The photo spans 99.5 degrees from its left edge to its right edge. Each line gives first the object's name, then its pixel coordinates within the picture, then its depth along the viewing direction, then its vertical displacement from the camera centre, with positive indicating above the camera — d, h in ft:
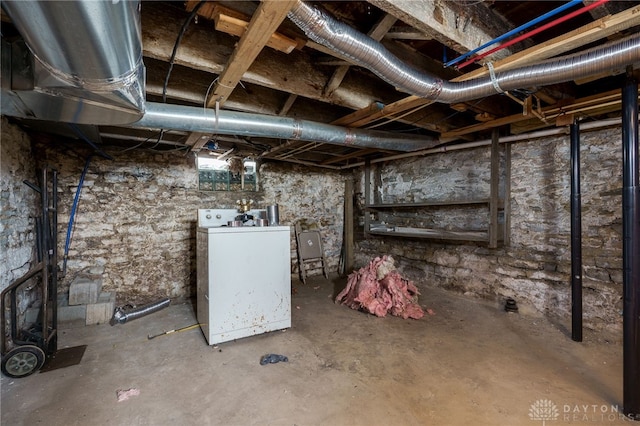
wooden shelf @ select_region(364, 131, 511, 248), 9.05 -0.03
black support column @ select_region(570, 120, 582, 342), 7.41 -0.77
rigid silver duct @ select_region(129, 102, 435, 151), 6.05 +2.23
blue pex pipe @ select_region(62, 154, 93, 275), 9.31 +0.04
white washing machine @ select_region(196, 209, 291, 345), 7.57 -2.01
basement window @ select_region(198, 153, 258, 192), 11.76 +1.78
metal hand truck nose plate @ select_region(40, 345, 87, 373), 6.52 -3.64
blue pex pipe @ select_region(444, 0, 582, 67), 3.41 +2.60
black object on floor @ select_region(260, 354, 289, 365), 6.72 -3.68
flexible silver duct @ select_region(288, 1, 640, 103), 3.53 +2.30
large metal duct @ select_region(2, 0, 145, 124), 2.28 +1.69
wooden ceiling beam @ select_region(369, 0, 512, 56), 3.56 +2.79
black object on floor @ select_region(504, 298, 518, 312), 9.29 -3.25
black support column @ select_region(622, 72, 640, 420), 4.88 -0.66
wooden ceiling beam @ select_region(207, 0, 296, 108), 3.32 +2.56
